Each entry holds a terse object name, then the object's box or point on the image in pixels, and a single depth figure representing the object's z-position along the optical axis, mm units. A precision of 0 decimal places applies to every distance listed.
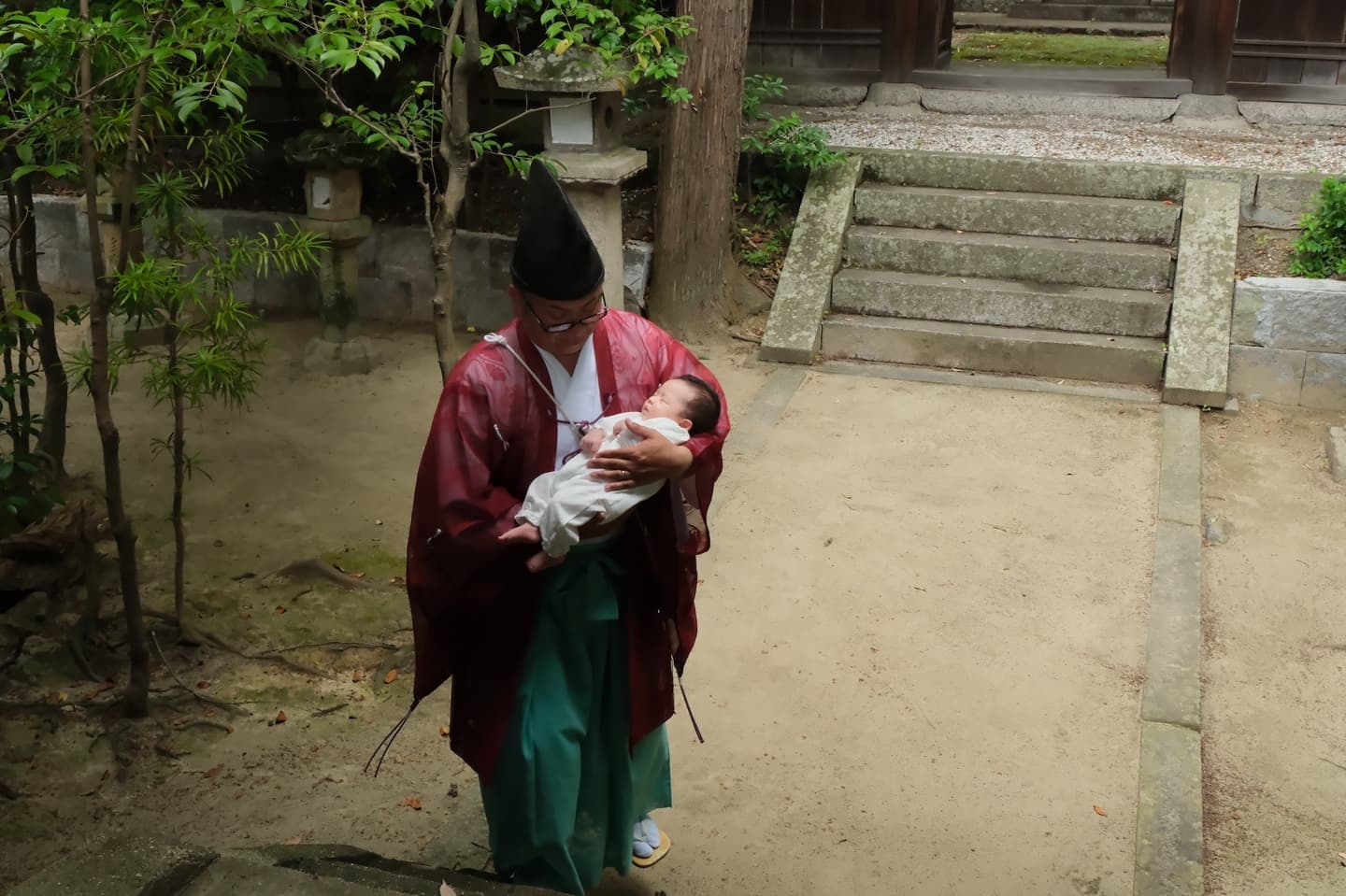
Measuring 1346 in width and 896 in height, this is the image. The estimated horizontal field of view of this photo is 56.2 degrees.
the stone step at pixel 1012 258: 8328
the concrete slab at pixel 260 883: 2449
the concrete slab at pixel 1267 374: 7555
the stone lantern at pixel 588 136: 7332
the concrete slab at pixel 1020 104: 11375
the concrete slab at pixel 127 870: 2340
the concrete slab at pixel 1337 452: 6566
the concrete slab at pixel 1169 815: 3744
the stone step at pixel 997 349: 7879
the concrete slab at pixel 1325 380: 7473
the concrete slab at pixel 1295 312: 7438
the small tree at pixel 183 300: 4309
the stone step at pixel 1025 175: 8758
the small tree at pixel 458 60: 4027
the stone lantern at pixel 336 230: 7672
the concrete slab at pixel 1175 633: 4594
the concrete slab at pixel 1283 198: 8391
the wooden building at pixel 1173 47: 10930
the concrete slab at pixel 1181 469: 6109
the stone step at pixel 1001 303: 8102
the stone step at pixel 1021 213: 8547
